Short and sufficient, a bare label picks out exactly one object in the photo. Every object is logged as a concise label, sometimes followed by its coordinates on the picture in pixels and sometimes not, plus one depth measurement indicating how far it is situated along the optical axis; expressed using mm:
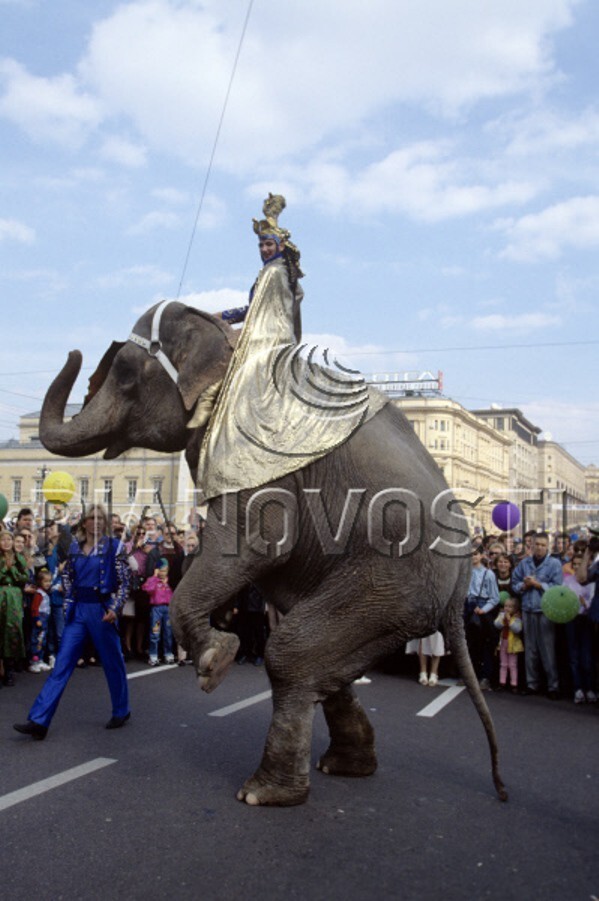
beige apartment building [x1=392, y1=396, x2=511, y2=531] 77875
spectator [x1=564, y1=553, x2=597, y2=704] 7773
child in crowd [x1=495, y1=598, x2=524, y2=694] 8289
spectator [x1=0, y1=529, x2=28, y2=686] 7488
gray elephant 3635
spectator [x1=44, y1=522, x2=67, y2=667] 8820
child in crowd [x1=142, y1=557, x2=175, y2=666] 9281
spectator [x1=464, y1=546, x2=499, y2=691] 8578
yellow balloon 13031
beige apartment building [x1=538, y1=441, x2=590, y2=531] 105125
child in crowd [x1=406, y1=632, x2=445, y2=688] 8398
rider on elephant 4254
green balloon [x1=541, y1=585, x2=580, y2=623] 7465
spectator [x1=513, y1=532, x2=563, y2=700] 8078
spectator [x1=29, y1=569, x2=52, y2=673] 8469
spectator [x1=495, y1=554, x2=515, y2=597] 9289
